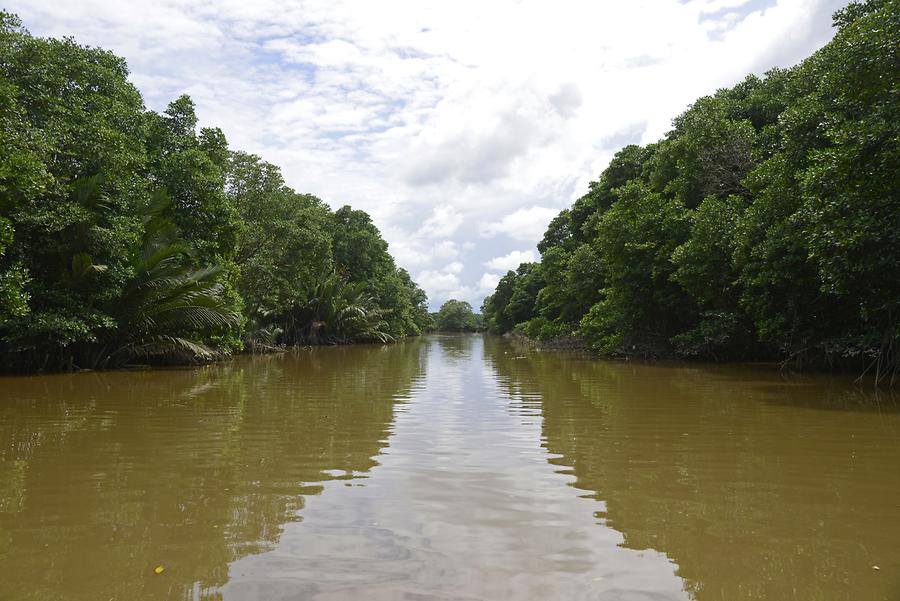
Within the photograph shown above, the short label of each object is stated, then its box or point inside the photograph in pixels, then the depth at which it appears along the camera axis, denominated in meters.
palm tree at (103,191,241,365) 15.44
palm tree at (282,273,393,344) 35.53
